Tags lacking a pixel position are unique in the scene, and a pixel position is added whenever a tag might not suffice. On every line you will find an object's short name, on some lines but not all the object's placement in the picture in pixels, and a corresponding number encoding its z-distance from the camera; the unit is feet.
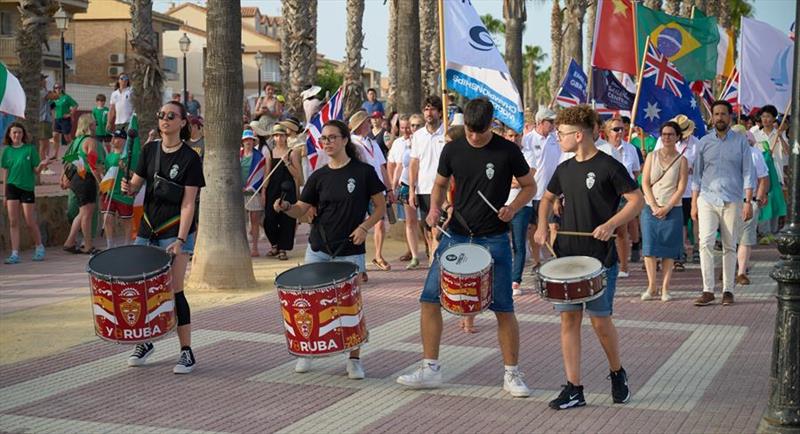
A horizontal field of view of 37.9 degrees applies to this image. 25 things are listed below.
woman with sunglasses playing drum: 28.86
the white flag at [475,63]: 42.52
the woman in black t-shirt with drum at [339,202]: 28.55
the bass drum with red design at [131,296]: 26.27
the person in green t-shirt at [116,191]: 50.83
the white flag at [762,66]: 55.16
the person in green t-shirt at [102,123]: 81.82
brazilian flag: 59.88
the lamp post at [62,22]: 107.34
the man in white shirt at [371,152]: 42.80
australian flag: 51.26
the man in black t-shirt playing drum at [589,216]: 24.59
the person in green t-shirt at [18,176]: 49.70
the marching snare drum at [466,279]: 25.40
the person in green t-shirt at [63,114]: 94.99
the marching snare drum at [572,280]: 23.77
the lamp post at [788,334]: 21.59
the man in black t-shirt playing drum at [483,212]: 26.12
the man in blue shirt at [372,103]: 87.51
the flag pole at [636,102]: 49.38
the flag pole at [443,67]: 40.77
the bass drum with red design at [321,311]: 25.79
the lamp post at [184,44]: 137.44
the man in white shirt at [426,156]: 45.73
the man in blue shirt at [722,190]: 39.73
